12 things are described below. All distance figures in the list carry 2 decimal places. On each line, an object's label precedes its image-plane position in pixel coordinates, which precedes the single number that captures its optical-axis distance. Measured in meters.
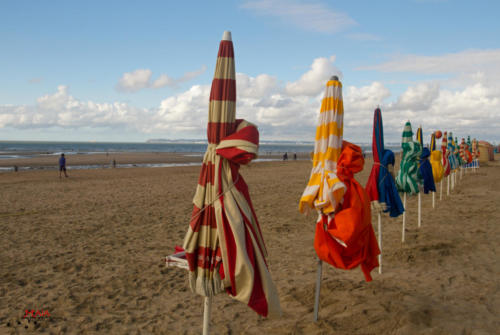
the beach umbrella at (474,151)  24.64
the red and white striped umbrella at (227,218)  2.77
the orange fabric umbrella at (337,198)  3.69
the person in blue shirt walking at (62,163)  22.26
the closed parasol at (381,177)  5.59
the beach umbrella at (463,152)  20.17
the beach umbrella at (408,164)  7.23
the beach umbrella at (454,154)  16.17
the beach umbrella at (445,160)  13.24
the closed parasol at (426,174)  9.10
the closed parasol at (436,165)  10.31
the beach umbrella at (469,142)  24.10
